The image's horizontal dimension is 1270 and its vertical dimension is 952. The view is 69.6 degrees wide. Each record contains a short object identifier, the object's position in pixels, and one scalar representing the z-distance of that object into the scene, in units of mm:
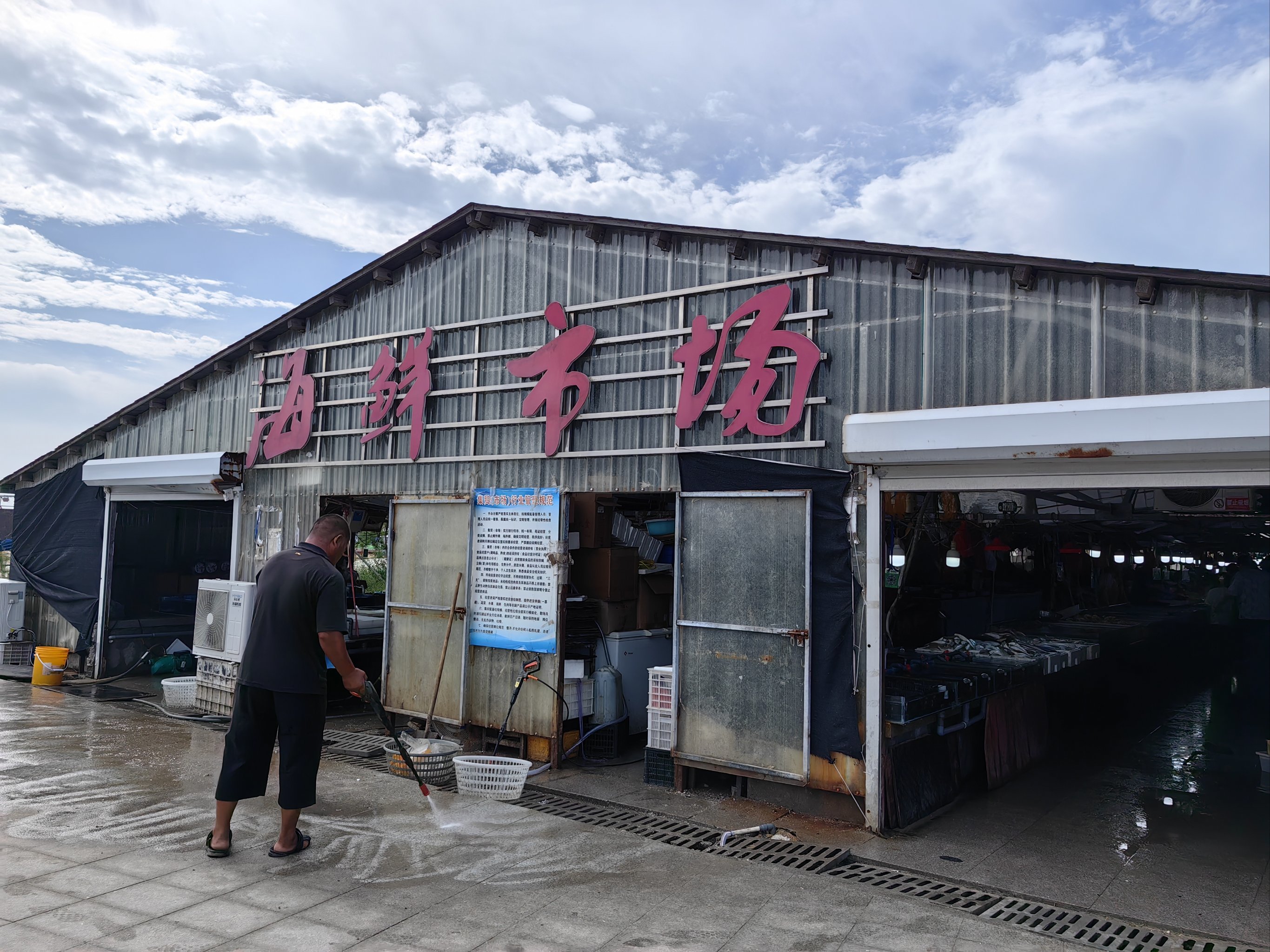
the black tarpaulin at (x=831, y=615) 6824
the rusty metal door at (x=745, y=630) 7094
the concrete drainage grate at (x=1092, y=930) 4906
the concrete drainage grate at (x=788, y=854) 5992
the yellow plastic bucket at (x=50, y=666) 12680
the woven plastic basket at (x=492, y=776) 7445
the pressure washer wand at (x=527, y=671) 8219
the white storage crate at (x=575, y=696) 8852
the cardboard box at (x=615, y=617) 9453
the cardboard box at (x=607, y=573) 9242
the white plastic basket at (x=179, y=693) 11141
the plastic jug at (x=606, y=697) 9148
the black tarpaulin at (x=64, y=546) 13461
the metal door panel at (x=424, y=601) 9297
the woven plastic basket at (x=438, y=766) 7793
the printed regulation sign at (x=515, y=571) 8641
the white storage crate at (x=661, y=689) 7859
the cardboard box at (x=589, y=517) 9195
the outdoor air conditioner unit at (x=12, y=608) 14195
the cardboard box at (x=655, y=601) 9875
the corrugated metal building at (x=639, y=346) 5941
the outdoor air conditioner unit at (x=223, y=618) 10703
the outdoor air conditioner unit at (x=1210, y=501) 8188
